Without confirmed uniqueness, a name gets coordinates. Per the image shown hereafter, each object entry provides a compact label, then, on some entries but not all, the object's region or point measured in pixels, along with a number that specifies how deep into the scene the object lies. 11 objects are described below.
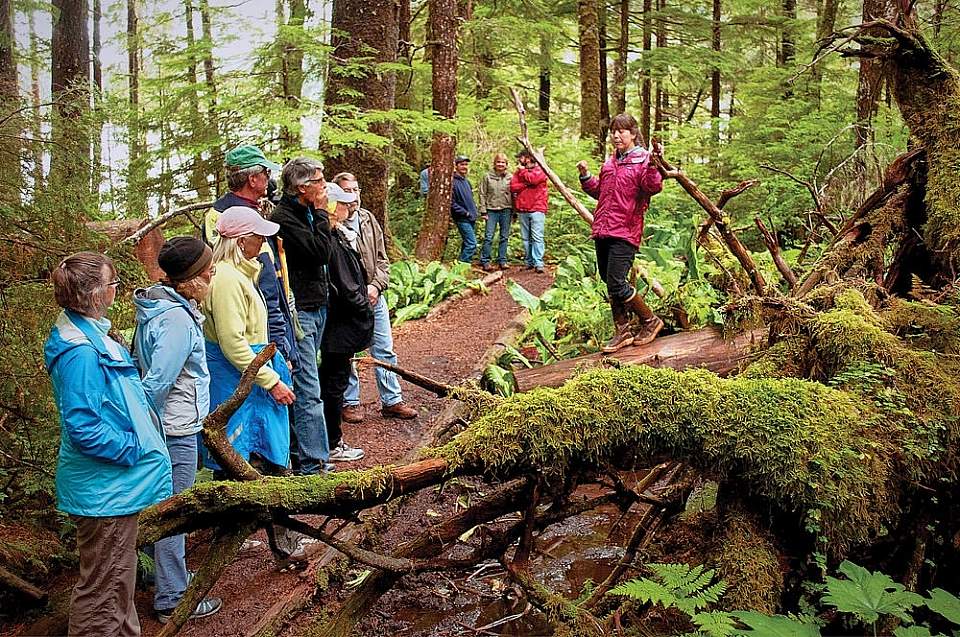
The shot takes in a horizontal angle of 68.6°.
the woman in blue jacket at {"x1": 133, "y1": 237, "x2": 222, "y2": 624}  3.75
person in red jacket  14.01
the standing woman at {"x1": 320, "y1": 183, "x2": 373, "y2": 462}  5.70
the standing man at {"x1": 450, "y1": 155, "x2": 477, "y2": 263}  14.22
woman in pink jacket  6.65
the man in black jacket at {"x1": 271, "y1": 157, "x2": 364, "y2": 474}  5.07
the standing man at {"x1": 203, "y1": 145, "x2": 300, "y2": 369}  4.80
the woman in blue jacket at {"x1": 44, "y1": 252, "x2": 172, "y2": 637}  3.13
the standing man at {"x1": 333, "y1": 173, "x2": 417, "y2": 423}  6.42
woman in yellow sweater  4.33
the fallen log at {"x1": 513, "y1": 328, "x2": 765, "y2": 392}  6.16
